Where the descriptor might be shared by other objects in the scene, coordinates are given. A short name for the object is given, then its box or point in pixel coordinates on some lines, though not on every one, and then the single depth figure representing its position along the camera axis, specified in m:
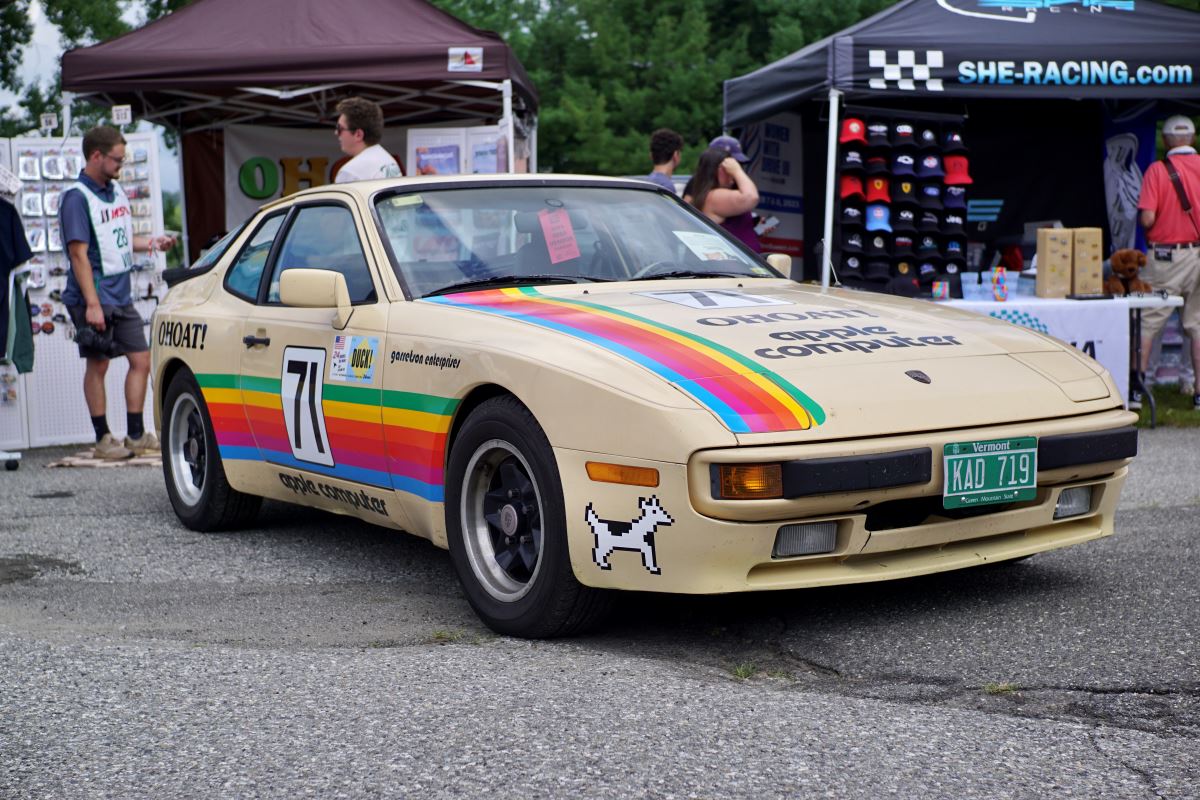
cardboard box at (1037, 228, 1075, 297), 9.15
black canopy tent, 9.37
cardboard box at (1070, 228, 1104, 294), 9.19
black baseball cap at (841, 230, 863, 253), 10.18
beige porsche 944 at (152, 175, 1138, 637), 3.67
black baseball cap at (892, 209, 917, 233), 10.27
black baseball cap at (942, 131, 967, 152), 10.55
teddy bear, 9.48
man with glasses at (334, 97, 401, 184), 7.23
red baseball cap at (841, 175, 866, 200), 10.10
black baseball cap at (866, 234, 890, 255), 10.22
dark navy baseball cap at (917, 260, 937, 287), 10.43
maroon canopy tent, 9.88
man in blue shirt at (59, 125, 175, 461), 8.31
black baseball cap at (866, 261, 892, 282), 10.18
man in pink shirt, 9.88
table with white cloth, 8.98
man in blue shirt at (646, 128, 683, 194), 8.96
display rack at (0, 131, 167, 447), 9.38
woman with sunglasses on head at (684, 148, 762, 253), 8.38
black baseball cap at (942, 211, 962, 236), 10.48
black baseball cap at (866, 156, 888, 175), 10.18
